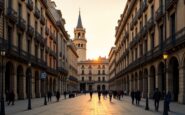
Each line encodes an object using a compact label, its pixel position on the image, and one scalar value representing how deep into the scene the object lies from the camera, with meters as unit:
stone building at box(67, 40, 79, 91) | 73.23
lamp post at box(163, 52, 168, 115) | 13.51
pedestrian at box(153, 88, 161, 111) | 17.22
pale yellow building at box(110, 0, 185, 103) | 21.60
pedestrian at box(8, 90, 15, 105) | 21.33
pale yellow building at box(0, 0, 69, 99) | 26.22
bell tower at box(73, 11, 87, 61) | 112.66
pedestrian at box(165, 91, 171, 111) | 14.11
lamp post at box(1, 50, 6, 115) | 13.39
